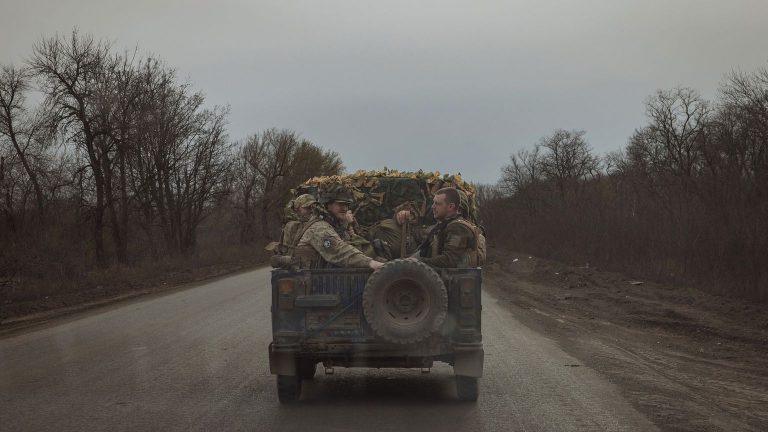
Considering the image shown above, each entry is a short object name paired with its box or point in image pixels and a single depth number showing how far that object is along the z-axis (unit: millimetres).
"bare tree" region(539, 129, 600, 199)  91188
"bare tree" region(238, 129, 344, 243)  63375
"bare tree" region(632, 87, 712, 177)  60094
